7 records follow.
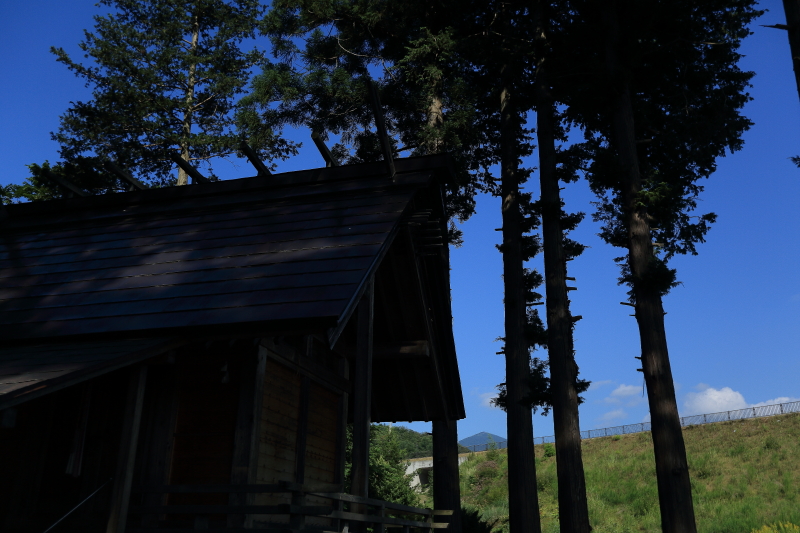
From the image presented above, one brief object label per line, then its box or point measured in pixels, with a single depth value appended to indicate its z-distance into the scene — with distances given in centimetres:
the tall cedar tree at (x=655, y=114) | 1166
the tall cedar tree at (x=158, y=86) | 2411
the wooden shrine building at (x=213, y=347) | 666
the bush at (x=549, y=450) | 3713
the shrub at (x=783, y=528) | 1911
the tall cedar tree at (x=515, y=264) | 1412
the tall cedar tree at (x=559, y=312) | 1234
